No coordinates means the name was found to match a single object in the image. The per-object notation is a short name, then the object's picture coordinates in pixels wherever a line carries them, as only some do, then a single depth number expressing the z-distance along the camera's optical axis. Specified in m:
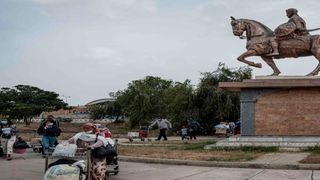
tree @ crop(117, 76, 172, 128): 54.88
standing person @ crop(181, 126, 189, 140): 31.99
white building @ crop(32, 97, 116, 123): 89.25
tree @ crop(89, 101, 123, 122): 68.81
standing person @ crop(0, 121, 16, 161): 16.80
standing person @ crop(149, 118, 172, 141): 29.70
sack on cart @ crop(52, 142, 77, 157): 9.27
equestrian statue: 21.38
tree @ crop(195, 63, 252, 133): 39.53
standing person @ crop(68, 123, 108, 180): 9.65
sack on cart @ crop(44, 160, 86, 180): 8.10
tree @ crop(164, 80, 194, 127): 40.84
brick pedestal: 20.73
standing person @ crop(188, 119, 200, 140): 32.03
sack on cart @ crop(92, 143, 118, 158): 9.65
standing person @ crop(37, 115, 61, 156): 16.66
